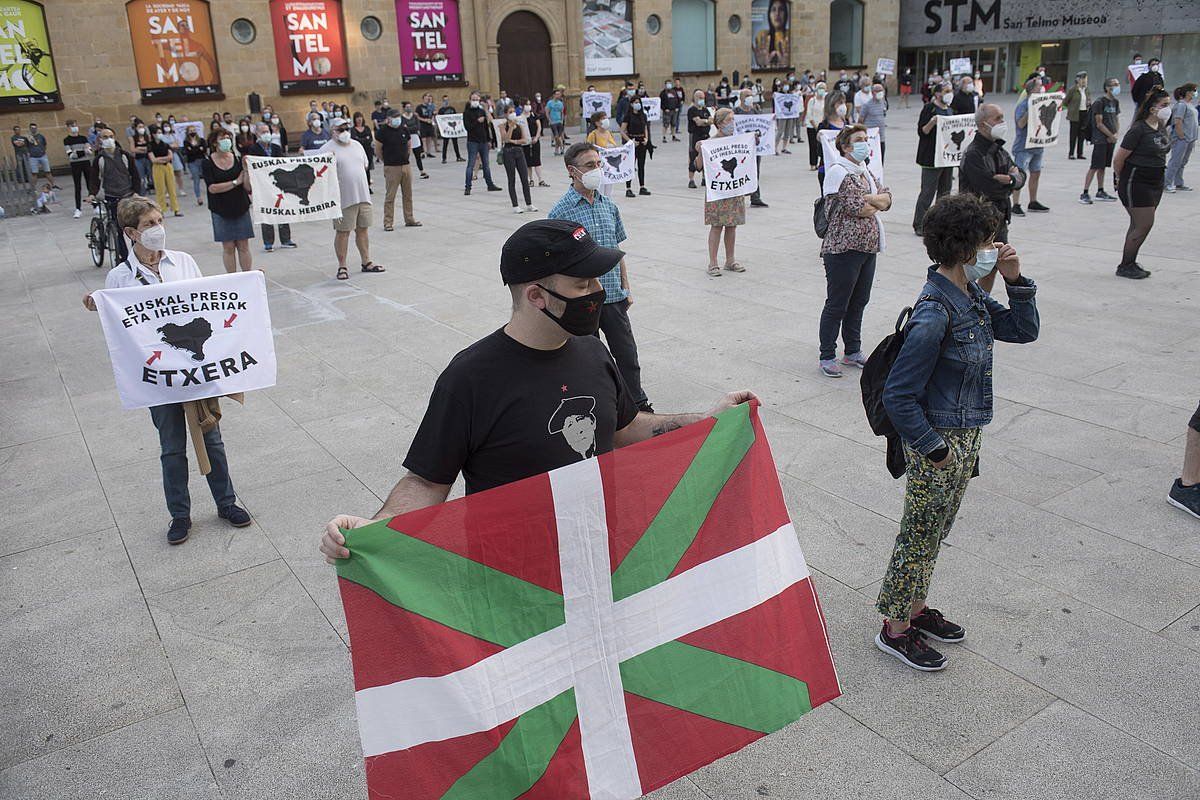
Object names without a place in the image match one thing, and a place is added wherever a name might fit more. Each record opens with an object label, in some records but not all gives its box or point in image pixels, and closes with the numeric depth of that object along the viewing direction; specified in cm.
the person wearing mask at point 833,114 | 1459
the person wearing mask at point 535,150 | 2045
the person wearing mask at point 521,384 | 279
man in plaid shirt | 653
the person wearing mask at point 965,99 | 1688
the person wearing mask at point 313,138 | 1783
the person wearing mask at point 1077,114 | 1900
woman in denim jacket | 365
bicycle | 1391
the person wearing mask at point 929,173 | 1295
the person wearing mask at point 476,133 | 1906
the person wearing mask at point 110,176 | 1456
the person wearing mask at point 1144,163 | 973
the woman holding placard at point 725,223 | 1101
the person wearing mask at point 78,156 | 2022
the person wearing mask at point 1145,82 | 1670
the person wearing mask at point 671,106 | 3092
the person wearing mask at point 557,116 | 2975
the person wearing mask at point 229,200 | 1085
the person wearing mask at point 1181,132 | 1477
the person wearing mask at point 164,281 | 546
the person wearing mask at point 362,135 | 2279
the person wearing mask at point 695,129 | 1922
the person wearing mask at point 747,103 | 1862
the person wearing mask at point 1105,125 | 1427
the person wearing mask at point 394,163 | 1470
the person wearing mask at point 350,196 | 1220
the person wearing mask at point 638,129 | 1970
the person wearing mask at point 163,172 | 1930
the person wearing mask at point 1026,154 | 1416
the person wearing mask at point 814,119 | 2076
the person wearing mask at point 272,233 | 1459
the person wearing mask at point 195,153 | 2127
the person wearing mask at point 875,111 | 1898
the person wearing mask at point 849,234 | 721
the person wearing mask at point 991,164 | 943
